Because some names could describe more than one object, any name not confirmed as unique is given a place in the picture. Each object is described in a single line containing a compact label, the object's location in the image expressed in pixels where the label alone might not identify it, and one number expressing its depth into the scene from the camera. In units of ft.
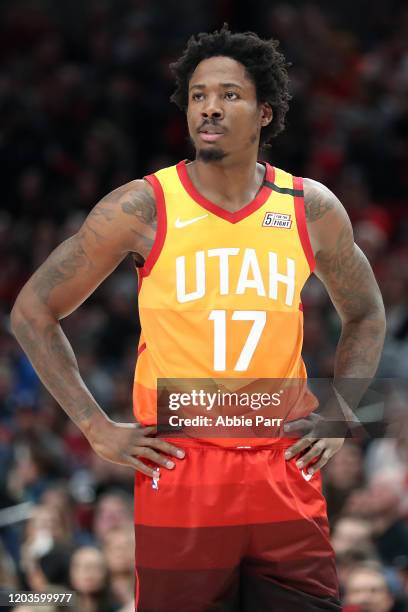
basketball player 24.03
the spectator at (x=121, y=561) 43.45
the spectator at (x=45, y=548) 45.88
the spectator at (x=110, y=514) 50.19
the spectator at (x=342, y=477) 51.55
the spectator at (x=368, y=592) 38.32
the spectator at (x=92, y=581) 41.81
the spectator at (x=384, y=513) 48.24
